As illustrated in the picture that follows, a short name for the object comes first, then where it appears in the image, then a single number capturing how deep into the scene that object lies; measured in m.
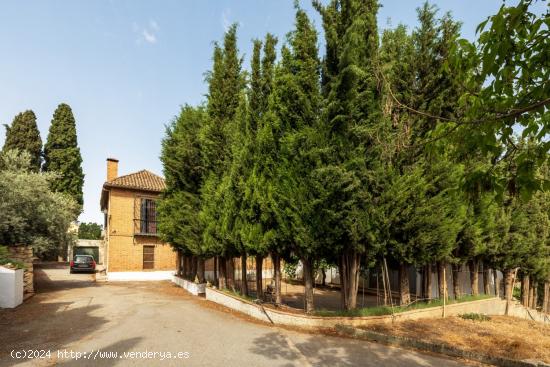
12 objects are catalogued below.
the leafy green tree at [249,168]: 12.17
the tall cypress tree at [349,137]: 10.17
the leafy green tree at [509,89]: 3.24
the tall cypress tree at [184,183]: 17.86
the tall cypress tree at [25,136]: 39.44
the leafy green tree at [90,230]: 82.75
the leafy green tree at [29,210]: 15.92
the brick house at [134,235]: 26.31
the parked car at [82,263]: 30.41
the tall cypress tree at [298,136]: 10.50
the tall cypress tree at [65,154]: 39.41
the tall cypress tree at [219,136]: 15.23
